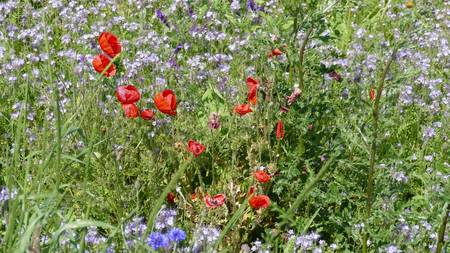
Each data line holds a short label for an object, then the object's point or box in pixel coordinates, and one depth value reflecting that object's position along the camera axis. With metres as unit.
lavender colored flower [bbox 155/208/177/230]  2.69
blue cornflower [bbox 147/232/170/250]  2.19
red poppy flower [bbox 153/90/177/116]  2.86
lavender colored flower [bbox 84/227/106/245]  2.64
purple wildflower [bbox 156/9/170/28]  4.41
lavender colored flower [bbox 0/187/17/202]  2.68
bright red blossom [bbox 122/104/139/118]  2.97
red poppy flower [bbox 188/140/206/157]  2.72
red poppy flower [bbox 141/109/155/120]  3.03
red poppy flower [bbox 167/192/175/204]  3.09
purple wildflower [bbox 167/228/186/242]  2.20
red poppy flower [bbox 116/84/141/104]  2.84
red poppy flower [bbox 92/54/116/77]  2.85
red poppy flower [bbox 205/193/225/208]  2.68
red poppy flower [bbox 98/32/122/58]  2.80
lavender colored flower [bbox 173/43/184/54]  4.15
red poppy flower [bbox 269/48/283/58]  3.05
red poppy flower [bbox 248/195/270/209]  2.71
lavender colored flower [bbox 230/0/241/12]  4.73
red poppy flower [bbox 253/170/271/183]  2.81
